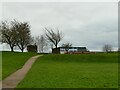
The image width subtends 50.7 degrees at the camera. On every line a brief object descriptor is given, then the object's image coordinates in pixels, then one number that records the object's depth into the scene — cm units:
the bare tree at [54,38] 4241
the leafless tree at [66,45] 4553
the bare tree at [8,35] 3511
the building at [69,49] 3496
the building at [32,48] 3409
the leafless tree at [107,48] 5292
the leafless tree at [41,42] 4885
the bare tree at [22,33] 3540
